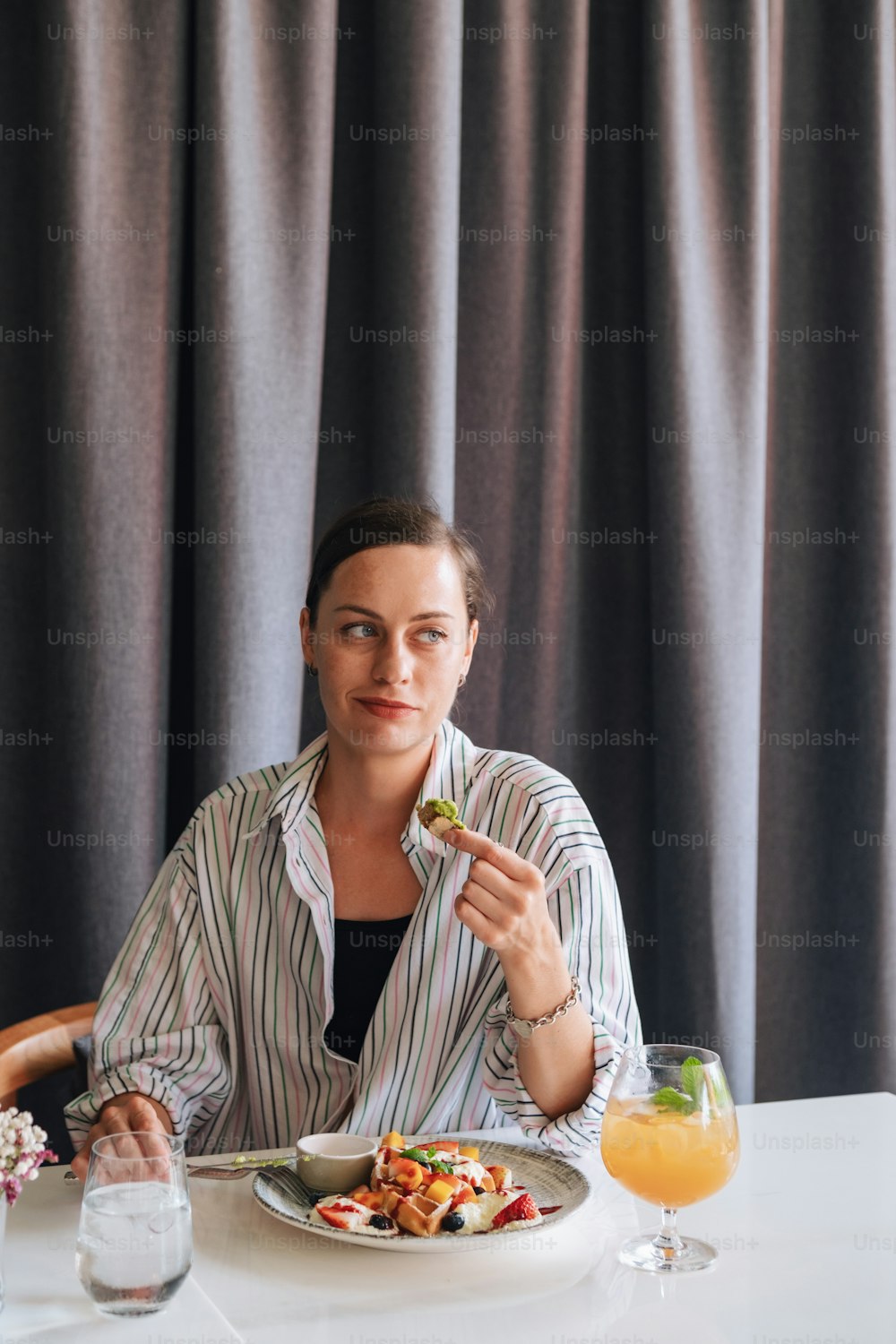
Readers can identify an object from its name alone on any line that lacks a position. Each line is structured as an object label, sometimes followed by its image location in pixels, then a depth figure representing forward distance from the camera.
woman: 1.37
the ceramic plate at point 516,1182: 0.96
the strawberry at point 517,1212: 0.98
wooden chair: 1.50
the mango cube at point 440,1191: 0.99
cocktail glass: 0.96
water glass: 0.84
